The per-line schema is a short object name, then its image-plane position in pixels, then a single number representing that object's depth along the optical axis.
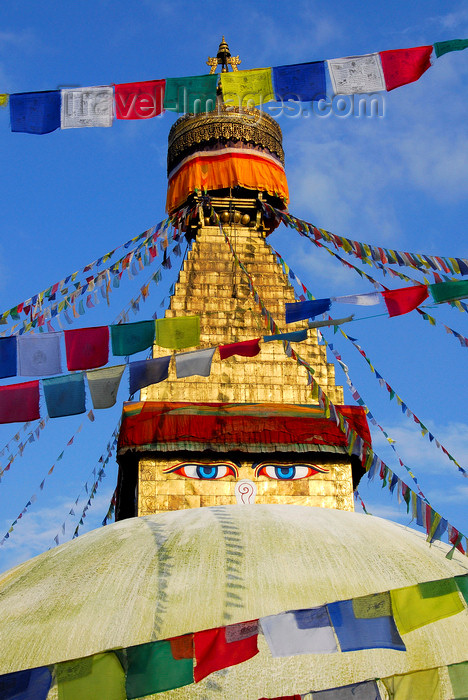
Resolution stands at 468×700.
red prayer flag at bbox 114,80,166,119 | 8.65
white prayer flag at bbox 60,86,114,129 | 8.72
